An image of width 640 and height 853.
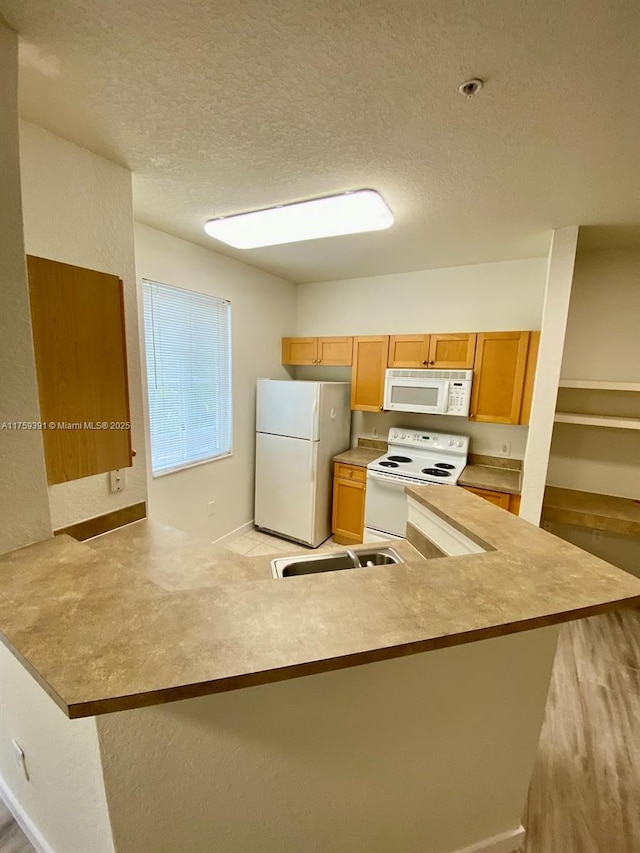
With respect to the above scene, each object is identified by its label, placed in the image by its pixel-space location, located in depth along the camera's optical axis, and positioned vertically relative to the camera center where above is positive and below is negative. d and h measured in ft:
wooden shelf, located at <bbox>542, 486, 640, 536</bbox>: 7.83 -2.89
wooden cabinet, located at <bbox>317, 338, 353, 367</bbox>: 11.42 +0.90
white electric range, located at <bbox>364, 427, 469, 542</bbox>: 9.45 -2.50
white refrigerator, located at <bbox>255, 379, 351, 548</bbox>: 10.62 -2.42
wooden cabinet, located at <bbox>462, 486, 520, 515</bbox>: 8.49 -2.84
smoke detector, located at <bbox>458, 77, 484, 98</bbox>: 3.48 +3.01
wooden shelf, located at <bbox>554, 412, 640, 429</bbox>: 8.04 -0.76
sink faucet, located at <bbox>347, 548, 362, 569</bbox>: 4.91 -2.55
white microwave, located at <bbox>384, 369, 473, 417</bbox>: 9.49 -0.28
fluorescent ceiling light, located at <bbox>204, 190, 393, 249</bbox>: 6.07 +3.00
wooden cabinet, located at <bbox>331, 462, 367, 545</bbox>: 10.87 -3.95
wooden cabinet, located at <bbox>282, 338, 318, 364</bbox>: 12.12 +0.94
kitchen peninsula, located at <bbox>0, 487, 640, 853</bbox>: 2.29 -2.63
